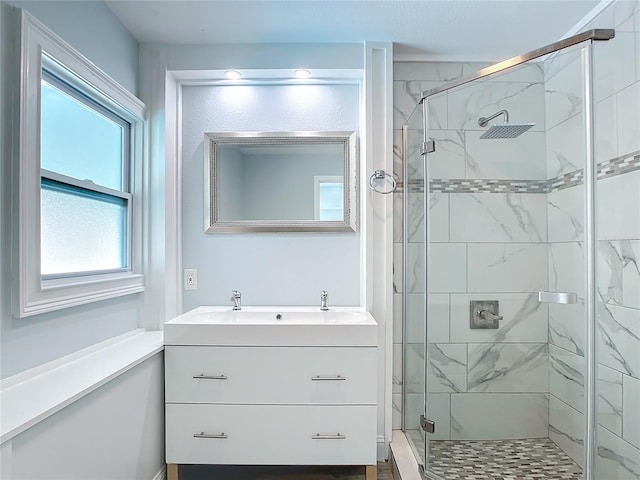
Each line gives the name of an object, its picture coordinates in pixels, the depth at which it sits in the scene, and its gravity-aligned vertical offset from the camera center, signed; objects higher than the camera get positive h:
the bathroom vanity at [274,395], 1.72 -0.72
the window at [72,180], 1.28 +0.26
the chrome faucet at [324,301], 2.10 -0.34
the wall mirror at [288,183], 2.17 +0.33
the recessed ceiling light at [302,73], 2.09 +0.95
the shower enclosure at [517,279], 1.39 -0.17
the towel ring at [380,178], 2.07 +0.35
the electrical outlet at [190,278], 2.20 -0.22
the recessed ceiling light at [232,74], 2.11 +0.95
